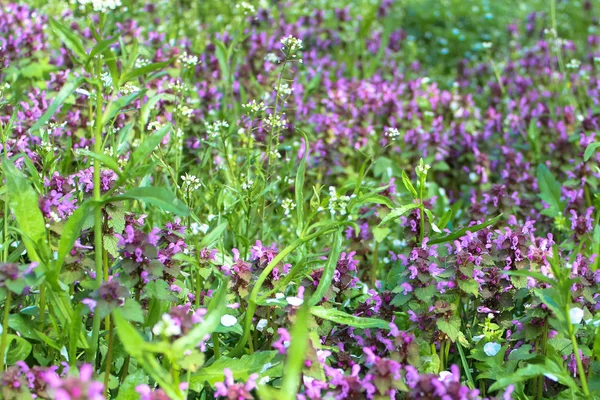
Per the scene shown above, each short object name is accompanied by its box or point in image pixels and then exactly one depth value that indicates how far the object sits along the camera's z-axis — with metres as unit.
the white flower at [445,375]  2.12
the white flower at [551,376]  1.96
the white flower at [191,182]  2.62
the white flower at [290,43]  2.87
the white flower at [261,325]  2.36
